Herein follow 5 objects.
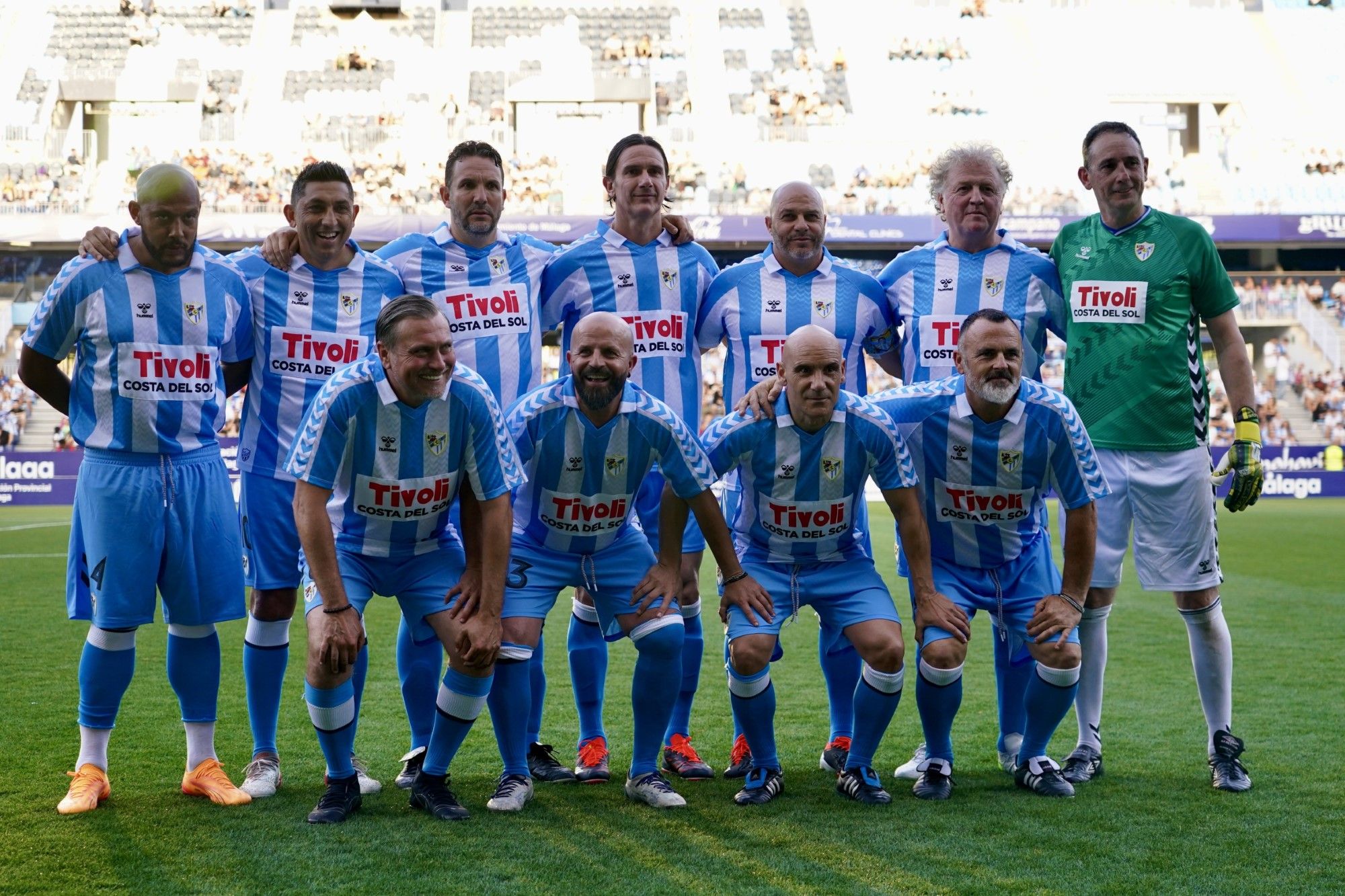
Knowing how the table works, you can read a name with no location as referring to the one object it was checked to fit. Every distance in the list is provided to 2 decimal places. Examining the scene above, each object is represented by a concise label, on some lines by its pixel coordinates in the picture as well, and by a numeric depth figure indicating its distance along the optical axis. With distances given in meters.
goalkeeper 4.57
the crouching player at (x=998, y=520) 4.29
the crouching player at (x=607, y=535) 4.23
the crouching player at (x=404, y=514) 3.92
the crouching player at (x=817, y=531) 4.28
